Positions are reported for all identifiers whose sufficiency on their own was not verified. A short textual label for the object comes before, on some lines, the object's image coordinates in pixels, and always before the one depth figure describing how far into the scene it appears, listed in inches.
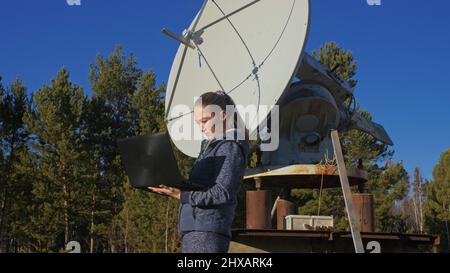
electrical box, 436.8
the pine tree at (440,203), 1299.2
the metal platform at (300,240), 414.3
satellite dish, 378.9
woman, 111.6
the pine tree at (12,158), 946.1
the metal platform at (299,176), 449.6
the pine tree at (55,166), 925.8
